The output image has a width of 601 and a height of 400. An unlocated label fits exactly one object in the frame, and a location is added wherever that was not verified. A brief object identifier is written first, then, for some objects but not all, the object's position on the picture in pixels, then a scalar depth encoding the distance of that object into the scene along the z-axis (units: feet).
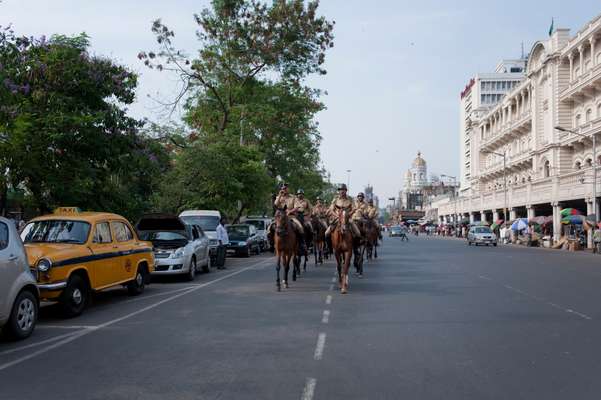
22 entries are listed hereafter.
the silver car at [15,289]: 26.58
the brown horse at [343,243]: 46.16
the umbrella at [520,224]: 160.86
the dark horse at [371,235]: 75.38
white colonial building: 150.61
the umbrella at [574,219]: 127.65
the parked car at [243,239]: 95.66
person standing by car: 70.43
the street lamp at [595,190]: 126.72
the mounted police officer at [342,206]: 48.88
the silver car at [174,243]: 54.24
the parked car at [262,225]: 114.62
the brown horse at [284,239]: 48.29
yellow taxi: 33.81
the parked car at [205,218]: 82.12
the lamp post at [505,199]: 195.34
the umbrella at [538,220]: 156.95
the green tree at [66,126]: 48.26
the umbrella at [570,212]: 133.18
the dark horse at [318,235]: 69.59
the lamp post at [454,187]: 308.81
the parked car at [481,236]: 159.74
